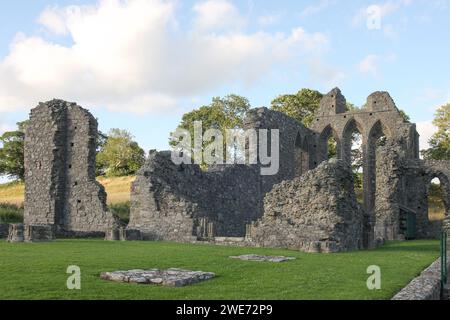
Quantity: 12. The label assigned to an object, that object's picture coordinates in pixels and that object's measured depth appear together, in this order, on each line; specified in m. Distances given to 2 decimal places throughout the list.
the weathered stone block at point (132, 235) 19.86
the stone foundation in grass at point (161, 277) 7.89
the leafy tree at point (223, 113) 48.84
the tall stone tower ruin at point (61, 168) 23.77
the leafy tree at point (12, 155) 54.75
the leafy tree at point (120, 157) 62.55
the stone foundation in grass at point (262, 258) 11.78
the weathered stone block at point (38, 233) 16.94
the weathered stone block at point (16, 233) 16.67
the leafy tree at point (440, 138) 45.97
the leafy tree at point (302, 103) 46.97
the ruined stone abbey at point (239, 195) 16.70
